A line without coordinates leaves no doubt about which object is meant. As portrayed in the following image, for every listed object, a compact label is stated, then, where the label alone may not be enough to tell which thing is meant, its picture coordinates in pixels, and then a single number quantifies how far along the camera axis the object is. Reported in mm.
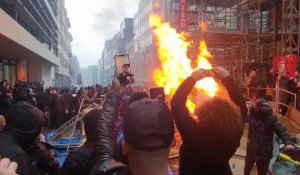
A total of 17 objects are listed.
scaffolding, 17547
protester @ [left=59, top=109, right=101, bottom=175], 2715
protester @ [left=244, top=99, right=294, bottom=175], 5680
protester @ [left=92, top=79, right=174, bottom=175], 1691
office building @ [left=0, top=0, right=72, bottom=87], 17109
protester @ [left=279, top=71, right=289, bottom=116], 12039
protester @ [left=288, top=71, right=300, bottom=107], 12065
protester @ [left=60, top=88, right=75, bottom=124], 14600
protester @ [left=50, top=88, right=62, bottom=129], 14164
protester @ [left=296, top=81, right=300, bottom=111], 11491
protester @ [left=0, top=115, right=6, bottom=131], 3711
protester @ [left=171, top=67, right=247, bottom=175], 2447
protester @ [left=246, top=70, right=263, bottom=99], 13066
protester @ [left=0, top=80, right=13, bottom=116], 8286
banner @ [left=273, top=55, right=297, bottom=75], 14625
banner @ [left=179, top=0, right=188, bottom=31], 18050
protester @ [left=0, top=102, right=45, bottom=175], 2385
